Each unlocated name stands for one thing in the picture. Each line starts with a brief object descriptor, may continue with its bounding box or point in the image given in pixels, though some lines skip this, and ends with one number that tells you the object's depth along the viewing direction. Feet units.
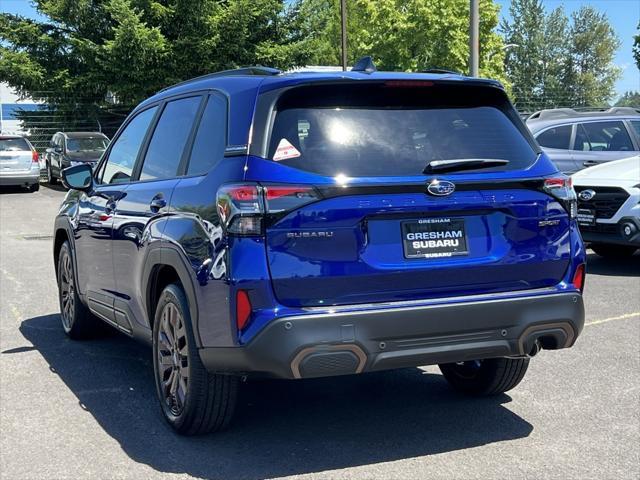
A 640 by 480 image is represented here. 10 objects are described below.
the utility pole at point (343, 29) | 101.50
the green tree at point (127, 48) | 100.27
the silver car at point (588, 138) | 38.58
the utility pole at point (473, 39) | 54.80
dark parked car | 82.69
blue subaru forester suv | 11.76
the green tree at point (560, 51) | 297.12
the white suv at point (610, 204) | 29.71
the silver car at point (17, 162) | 76.29
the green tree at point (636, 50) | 116.88
